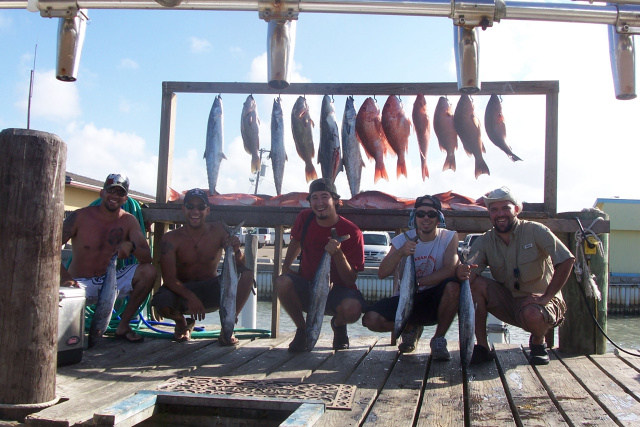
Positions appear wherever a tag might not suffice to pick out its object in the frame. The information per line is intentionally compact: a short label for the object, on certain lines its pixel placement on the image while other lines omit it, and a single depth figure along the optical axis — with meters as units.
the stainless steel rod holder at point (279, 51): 3.44
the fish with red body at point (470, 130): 5.71
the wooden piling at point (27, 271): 2.81
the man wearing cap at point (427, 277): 4.19
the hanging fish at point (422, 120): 5.85
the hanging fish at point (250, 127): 6.02
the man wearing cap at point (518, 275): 4.19
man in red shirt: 4.56
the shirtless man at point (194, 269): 4.84
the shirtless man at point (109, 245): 4.92
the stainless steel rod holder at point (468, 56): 3.40
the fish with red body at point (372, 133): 5.84
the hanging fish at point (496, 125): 5.69
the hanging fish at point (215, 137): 6.13
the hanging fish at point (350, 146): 5.88
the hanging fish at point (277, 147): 5.96
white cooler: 3.84
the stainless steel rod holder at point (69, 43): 3.53
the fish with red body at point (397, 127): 5.75
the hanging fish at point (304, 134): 5.89
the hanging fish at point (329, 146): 5.81
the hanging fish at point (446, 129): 5.78
